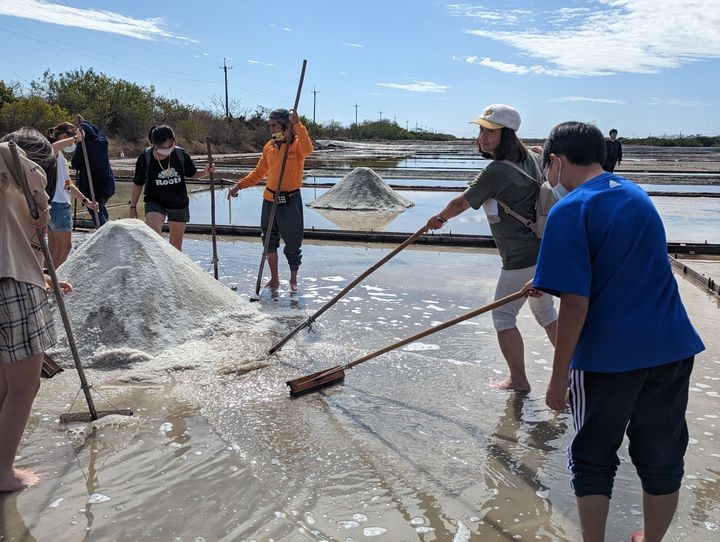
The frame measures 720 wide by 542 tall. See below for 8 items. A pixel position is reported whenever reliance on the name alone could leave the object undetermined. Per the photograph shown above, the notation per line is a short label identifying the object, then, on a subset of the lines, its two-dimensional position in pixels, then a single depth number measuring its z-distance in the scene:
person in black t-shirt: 5.19
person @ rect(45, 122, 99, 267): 4.88
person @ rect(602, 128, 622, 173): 9.43
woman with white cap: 3.00
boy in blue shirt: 1.67
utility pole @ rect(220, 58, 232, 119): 50.12
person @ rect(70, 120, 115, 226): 5.66
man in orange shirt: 5.08
